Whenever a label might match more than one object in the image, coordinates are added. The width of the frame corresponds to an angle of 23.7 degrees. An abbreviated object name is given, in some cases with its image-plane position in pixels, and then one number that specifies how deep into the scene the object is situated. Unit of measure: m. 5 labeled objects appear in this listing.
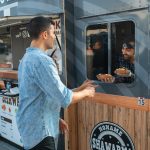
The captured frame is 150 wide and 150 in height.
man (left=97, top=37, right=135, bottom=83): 3.56
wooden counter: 3.47
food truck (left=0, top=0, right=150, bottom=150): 3.46
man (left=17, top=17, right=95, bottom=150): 2.67
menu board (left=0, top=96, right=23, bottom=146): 5.46
